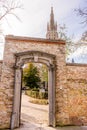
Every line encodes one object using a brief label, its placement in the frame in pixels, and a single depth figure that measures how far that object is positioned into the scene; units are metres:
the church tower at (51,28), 45.97
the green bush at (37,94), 21.58
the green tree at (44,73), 25.74
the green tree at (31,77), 27.31
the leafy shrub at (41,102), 18.37
